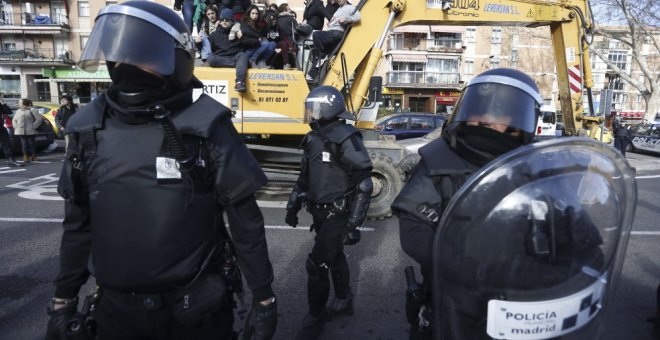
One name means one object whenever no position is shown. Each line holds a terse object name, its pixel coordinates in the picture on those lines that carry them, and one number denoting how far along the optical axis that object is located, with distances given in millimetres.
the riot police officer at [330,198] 3129
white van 18578
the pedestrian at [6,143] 10124
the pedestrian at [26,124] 10320
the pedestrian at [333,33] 6406
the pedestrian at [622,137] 14388
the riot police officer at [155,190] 1554
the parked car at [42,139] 11344
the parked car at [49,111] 13888
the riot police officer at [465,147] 1609
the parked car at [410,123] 12680
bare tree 21000
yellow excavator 6109
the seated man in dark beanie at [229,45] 6016
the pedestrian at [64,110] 10938
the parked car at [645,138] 16344
